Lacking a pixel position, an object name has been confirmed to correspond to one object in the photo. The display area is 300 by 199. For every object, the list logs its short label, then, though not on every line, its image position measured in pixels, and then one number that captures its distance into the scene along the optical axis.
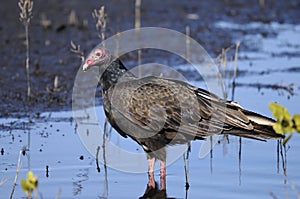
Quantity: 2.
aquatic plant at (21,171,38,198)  9.16
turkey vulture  13.41
